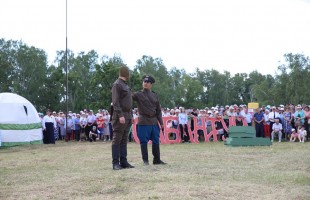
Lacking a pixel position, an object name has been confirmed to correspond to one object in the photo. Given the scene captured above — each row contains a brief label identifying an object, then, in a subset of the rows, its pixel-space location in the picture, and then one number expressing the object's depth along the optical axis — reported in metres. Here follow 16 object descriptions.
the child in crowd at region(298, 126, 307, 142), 20.81
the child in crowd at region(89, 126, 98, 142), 26.20
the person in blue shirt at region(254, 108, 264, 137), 22.73
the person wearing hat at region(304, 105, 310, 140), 21.39
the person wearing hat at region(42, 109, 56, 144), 24.72
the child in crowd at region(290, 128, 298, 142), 21.33
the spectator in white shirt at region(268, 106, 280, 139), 22.42
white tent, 22.08
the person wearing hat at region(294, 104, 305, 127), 21.45
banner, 21.94
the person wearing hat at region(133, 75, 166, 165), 10.17
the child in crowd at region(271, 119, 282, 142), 21.78
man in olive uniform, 9.34
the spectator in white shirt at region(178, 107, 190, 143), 22.78
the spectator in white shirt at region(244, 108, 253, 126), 23.16
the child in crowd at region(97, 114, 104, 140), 26.39
